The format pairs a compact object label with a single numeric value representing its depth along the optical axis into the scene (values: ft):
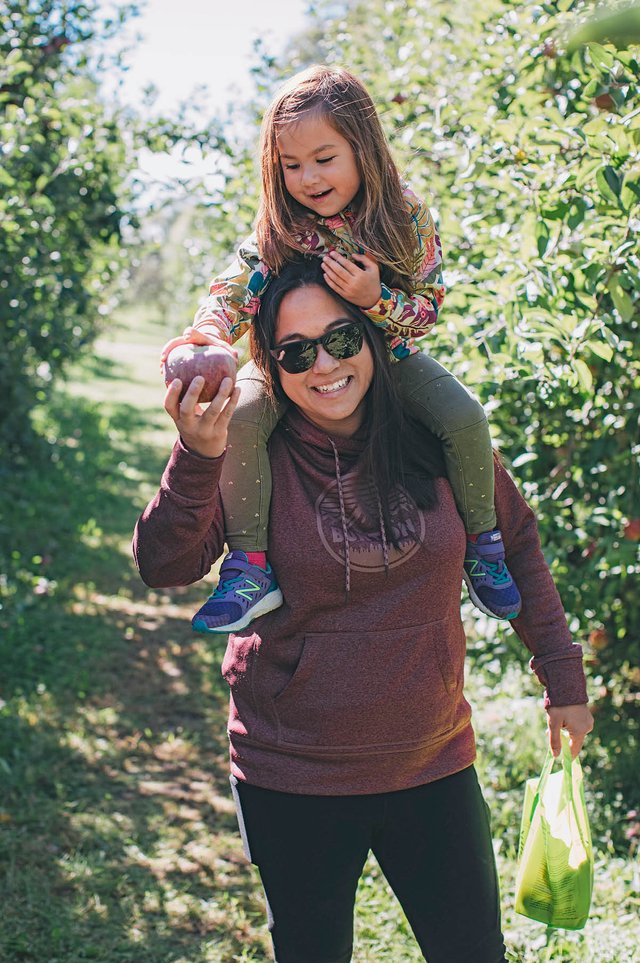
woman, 5.51
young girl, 5.71
